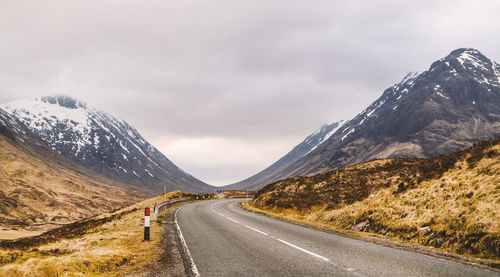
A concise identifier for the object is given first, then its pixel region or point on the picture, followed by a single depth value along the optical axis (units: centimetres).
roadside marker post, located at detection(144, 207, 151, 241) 1383
